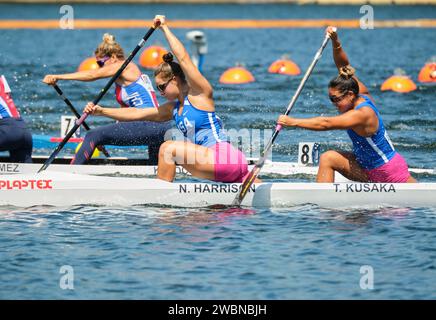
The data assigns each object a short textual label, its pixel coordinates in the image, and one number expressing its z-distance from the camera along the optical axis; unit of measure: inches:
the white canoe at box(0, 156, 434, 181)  557.6
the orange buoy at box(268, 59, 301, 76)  1147.9
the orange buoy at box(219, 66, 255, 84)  1067.2
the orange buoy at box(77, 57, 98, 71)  1064.2
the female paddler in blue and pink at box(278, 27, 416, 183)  446.9
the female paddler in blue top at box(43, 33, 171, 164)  535.8
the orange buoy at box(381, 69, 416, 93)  979.9
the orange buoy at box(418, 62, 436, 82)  1029.2
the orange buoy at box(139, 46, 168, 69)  1161.4
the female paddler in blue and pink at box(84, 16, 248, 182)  445.7
